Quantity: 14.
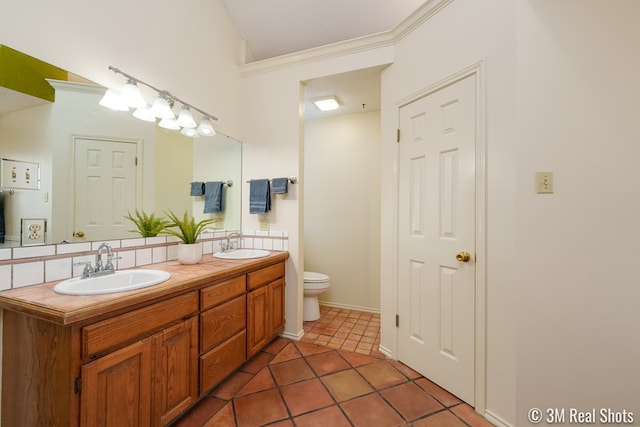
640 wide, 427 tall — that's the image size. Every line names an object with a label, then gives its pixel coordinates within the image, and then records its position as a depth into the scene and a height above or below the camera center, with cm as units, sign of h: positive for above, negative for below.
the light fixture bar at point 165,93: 148 +82
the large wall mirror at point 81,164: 116 +27
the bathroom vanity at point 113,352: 93 -60
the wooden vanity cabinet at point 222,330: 148 -73
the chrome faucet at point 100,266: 130 -28
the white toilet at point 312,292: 271 -83
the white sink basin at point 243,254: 212 -34
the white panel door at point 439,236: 154 -14
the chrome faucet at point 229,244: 227 -28
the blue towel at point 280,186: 230 +25
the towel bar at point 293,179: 233 +31
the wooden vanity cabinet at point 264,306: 187 -73
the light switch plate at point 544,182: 127 +17
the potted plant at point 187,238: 171 -17
